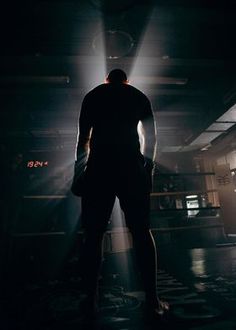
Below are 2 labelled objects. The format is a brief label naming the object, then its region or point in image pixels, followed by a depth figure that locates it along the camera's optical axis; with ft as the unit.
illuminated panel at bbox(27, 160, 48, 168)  18.15
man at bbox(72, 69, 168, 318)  4.77
